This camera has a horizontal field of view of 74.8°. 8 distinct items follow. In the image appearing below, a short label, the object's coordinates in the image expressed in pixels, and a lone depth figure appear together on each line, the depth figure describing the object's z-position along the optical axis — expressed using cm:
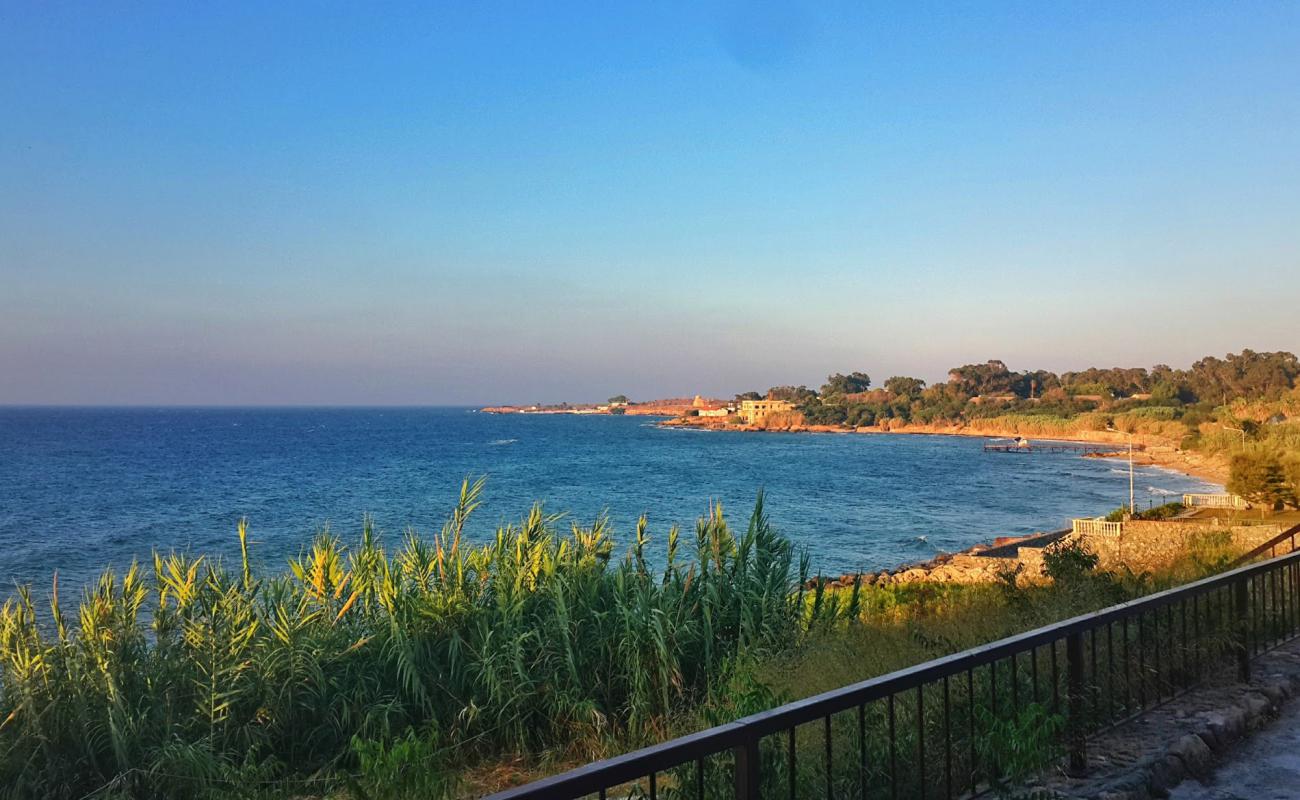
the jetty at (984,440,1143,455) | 12725
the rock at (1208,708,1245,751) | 511
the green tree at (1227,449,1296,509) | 3756
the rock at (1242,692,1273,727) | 541
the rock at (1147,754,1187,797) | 443
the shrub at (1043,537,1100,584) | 963
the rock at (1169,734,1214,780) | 470
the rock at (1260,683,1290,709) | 578
